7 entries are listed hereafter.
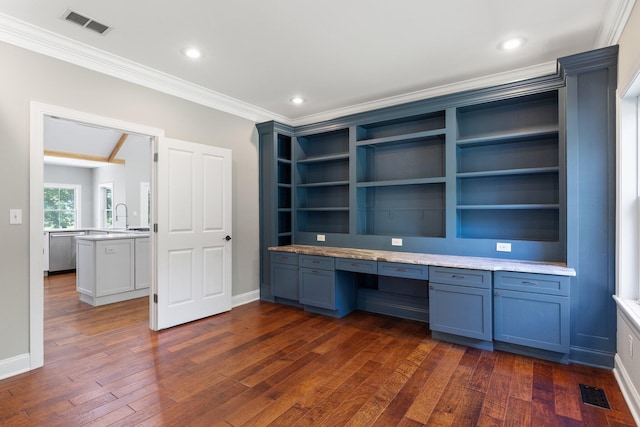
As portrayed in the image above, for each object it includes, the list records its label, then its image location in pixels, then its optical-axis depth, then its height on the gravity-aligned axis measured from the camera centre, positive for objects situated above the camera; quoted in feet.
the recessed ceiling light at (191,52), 9.66 +4.87
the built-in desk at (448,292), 8.96 -2.66
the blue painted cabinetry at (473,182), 8.73 +1.19
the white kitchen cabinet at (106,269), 14.97 -2.59
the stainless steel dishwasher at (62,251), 22.10 -2.50
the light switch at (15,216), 8.54 -0.04
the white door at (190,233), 11.72 -0.71
